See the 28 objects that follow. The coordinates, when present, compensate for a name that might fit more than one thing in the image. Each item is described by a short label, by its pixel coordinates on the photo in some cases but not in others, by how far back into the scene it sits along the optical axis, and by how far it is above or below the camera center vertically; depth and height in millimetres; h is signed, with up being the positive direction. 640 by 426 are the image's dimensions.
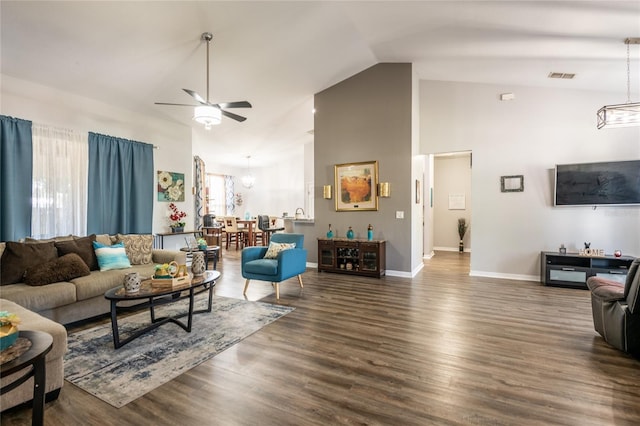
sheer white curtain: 4273 +458
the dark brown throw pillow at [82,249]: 3598 -478
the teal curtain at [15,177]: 3885 +463
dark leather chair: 2521 -929
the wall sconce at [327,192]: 6328 +417
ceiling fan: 3707 +1302
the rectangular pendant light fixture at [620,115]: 3613 +1230
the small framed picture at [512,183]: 5387 +524
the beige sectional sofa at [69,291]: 2945 -855
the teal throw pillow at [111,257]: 3797 -607
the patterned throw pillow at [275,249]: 4676 -607
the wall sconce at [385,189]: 5750 +437
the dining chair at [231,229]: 9461 -583
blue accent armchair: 4203 -789
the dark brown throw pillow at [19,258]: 3169 -534
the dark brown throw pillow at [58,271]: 3154 -673
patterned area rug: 2191 -1294
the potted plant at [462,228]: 8453 -495
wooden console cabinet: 5598 -907
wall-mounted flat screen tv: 4672 +454
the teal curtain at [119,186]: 4922 +456
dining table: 9414 -645
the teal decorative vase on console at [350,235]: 5984 -492
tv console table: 4535 -916
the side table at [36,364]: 1481 -778
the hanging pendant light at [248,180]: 11289 +1209
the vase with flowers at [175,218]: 6203 -152
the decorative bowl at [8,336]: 1523 -669
